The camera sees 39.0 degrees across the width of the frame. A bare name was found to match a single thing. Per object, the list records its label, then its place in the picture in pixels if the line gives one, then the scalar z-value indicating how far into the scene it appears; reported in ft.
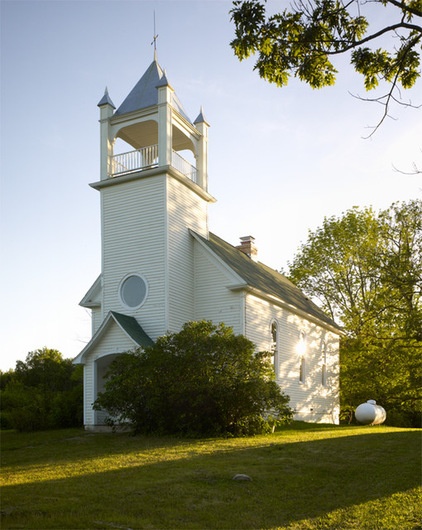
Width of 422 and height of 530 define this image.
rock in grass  34.29
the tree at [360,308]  109.40
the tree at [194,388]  59.31
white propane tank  91.15
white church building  77.15
